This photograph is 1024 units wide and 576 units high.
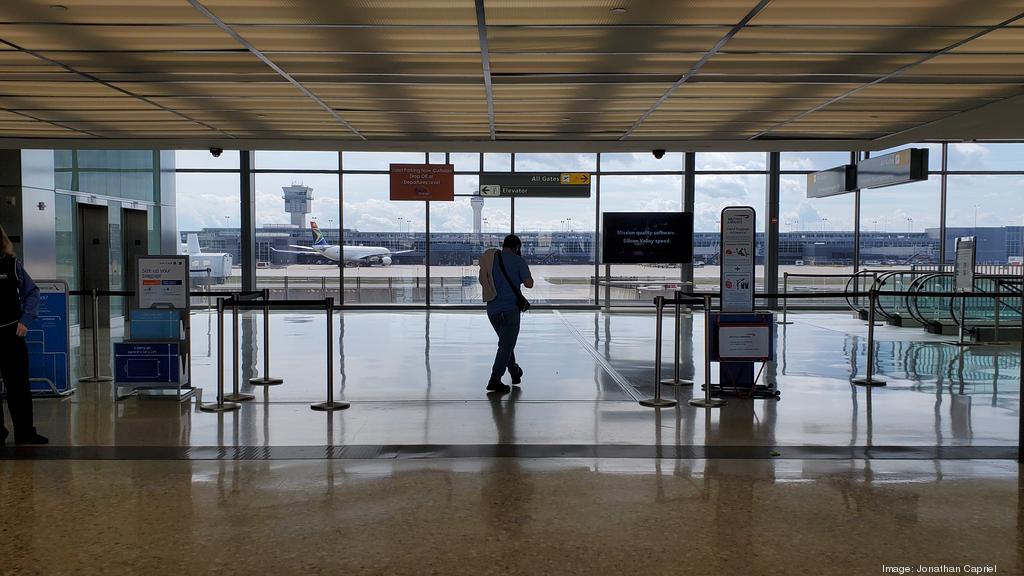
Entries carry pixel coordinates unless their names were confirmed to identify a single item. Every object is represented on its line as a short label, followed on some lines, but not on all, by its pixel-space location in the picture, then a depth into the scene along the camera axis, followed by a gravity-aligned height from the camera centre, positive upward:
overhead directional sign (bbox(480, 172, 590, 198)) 19.80 +1.71
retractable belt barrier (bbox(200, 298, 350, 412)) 7.48 -1.15
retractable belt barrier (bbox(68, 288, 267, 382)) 8.96 -0.94
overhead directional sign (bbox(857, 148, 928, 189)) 12.34 +1.41
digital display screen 17.19 +0.39
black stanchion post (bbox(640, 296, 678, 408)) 7.71 -1.28
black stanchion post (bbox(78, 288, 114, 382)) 9.10 -1.18
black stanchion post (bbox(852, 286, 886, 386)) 8.76 -1.09
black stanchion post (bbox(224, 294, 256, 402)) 7.83 -1.12
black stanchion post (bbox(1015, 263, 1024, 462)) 5.59 -1.24
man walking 8.47 -0.35
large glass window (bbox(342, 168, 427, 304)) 20.58 +0.42
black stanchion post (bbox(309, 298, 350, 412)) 7.46 -1.31
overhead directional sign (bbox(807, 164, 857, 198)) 15.23 +1.50
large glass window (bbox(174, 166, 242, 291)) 19.66 +1.03
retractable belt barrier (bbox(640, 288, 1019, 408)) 7.75 -1.00
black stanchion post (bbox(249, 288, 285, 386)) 8.94 -1.35
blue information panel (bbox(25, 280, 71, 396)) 8.20 -0.92
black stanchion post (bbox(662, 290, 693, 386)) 8.27 -1.20
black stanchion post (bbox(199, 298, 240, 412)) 7.42 -1.33
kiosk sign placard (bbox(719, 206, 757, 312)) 8.19 -0.03
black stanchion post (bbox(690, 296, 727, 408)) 7.74 -1.32
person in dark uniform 6.06 -0.72
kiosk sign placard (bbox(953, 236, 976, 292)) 13.62 -0.09
